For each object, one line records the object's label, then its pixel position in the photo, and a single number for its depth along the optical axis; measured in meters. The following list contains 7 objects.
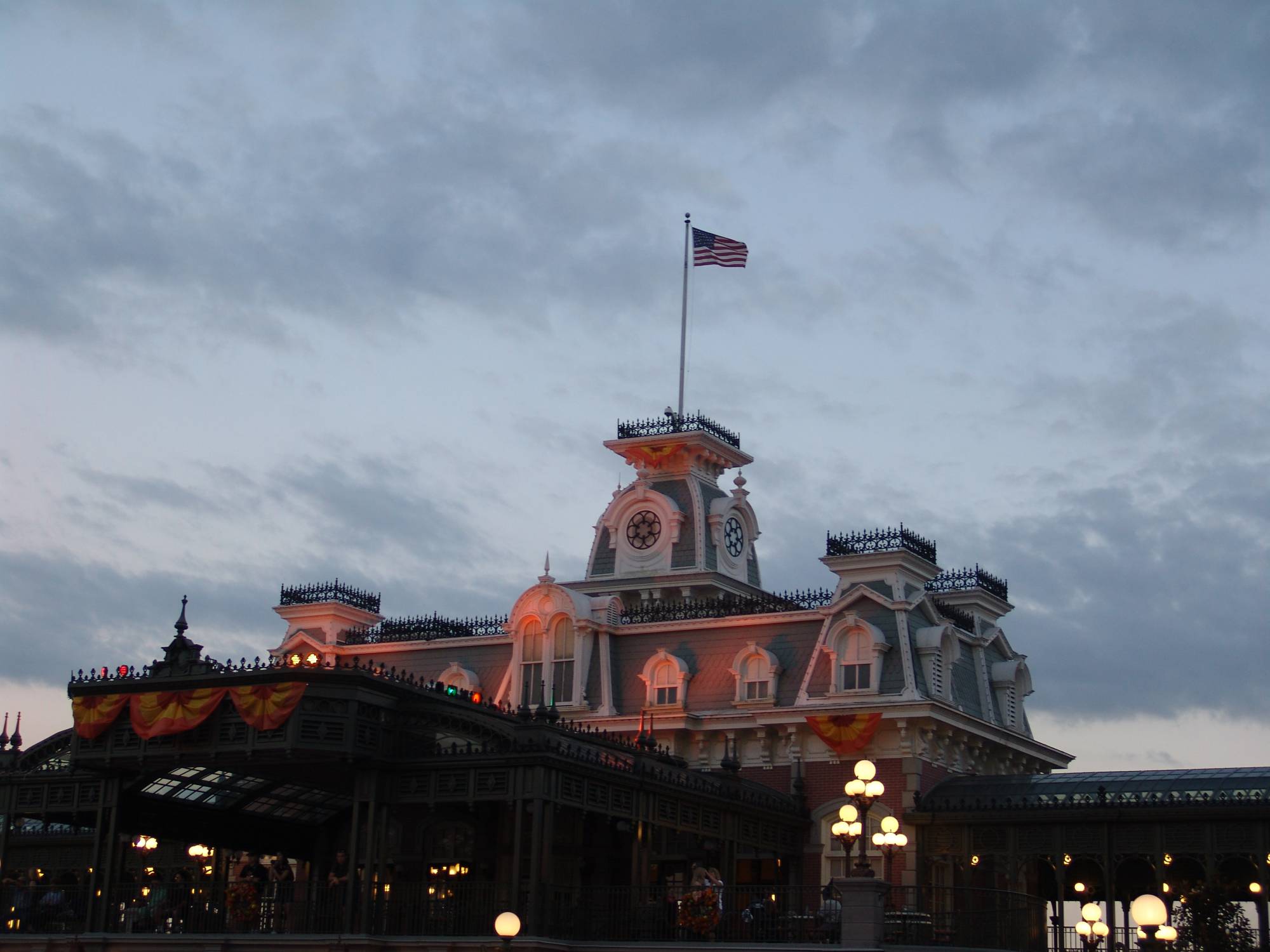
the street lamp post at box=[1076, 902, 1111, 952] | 38.25
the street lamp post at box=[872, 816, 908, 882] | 37.00
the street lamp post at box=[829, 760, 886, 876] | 35.53
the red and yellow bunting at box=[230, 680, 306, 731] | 37.56
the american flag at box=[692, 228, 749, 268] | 58.69
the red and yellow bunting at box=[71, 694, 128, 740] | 39.94
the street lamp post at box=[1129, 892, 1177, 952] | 25.33
